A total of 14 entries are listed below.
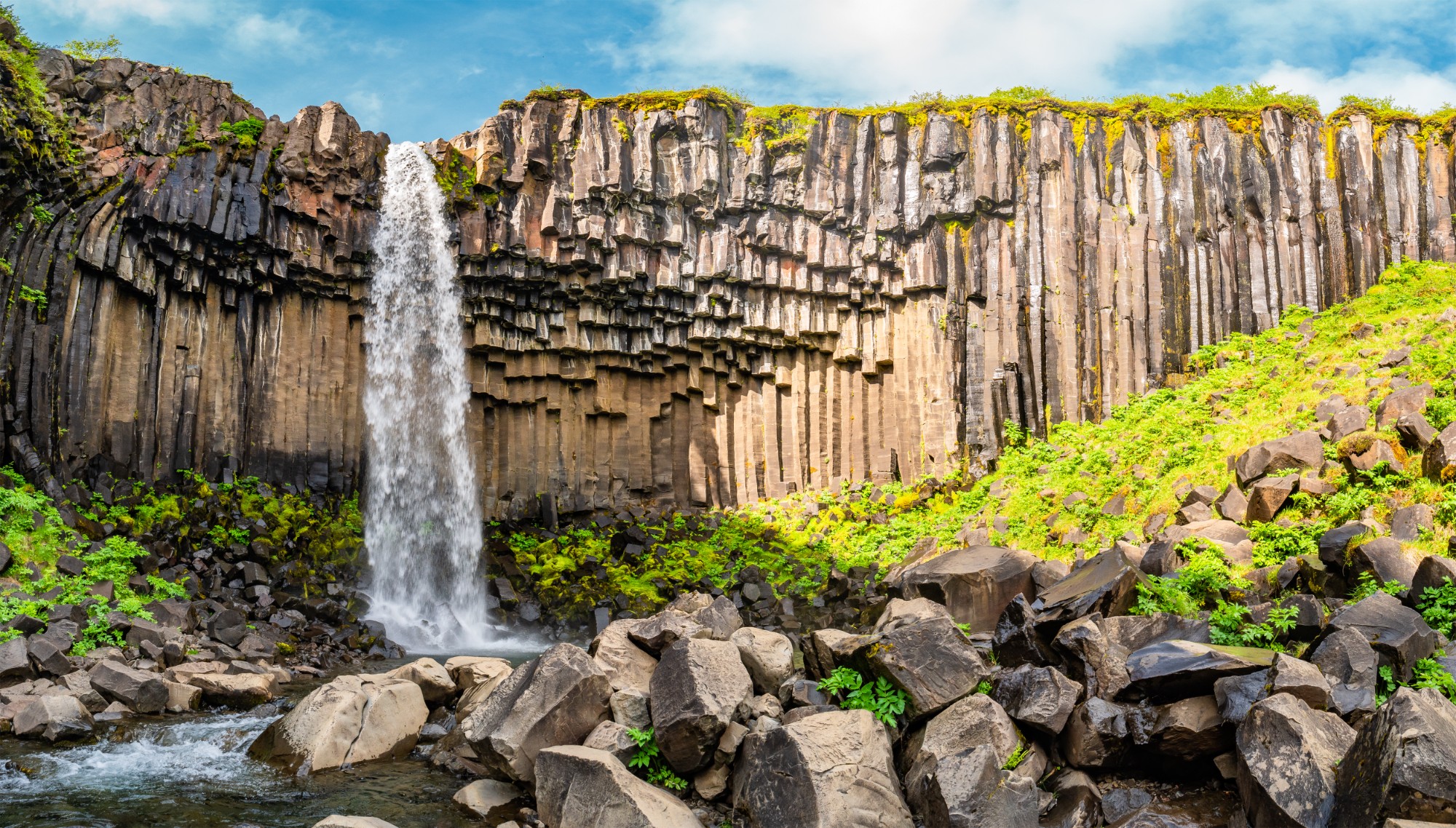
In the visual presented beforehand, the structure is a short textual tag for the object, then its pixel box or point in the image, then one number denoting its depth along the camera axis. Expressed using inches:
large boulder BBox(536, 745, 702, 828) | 282.0
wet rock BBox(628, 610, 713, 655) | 390.9
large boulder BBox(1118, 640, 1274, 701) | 298.0
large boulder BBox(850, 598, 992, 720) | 319.6
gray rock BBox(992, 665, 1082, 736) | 303.7
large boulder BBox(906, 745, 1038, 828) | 275.1
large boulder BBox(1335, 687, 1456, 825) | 226.7
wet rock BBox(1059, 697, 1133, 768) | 297.0
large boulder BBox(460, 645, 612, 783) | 335.9
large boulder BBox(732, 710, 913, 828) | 279.6
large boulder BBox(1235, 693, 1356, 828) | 250.5
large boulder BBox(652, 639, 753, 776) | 315.3
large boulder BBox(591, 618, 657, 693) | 373.4
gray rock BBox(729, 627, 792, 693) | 365.7
